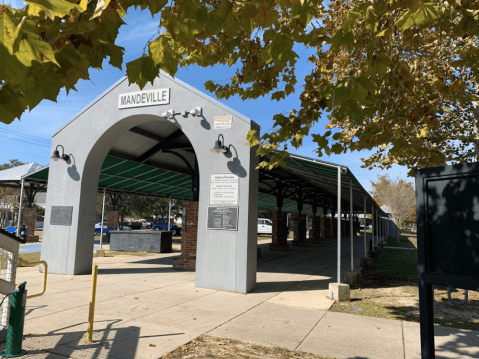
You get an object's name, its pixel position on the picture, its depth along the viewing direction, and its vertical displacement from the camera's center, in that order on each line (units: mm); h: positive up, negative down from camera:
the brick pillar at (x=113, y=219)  22188 -94
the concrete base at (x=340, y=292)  7910 -1530
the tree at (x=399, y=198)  38281 +2995
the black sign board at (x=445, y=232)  2533 -41
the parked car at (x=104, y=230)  29334 -1150
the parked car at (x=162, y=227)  36562 -964
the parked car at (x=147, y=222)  51681 -640
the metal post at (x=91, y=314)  4770 -1302
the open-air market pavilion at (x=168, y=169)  8656 +1525
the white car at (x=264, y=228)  39272 -708
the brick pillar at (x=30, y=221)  22764 -379
